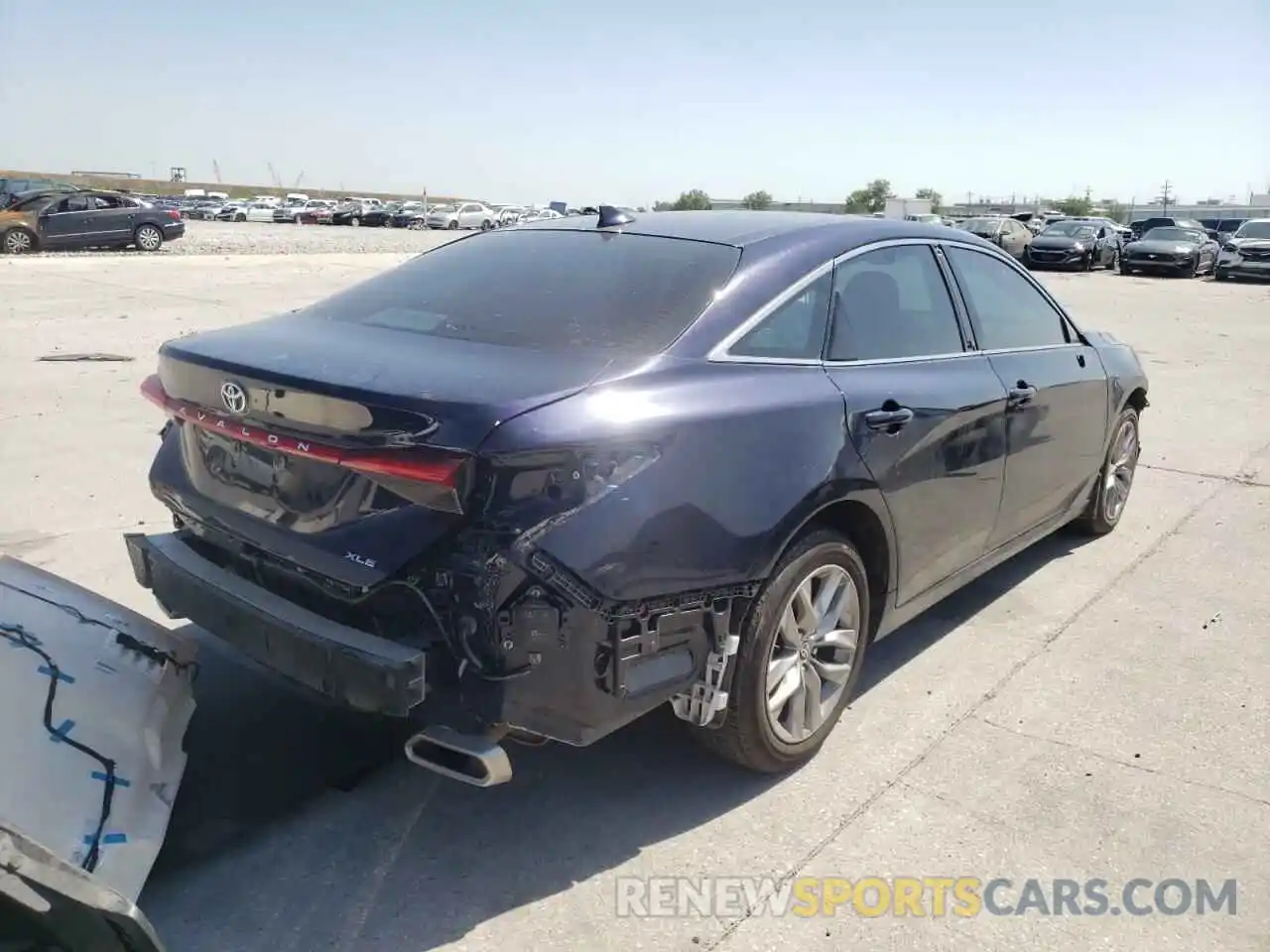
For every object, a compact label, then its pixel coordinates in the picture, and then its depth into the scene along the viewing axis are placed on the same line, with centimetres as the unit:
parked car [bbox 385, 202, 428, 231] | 5648
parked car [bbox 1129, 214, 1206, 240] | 3382
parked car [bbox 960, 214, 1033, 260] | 2999
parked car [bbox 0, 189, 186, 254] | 2398
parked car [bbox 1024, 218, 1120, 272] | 2889
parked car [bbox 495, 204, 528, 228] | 5758
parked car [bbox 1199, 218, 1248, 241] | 4853
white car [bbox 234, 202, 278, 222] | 6056
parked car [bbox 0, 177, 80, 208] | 2644
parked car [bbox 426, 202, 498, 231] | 5678
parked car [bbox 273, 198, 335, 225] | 6009
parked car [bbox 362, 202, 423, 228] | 5803
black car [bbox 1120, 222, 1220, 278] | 2784
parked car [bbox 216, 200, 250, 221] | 6056
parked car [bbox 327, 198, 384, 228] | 5994
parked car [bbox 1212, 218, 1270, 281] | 2677
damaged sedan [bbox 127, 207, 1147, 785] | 249
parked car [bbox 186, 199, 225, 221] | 6119
